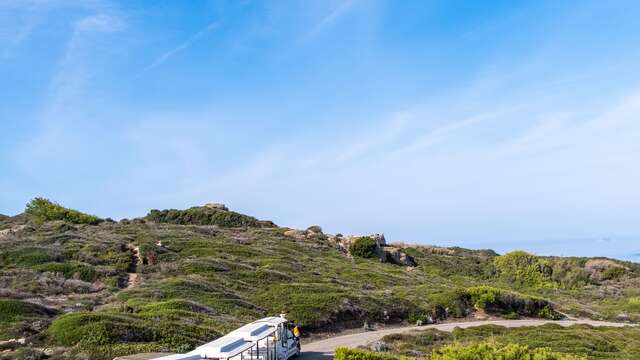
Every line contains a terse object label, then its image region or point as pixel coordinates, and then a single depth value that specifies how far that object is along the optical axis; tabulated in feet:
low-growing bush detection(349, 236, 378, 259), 227.40
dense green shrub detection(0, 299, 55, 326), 77.82
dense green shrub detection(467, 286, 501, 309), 132.57
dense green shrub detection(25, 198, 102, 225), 249.55
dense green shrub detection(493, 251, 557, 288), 234.99
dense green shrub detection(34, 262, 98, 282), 125.70
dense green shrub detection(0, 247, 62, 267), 134.72
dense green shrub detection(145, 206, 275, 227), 286.25
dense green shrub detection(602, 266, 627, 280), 252.54
